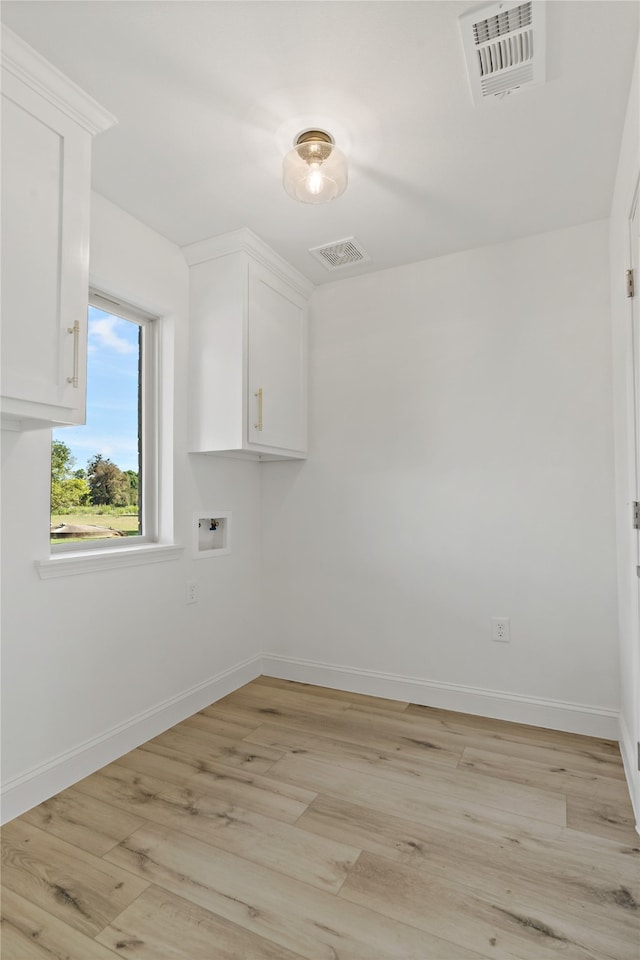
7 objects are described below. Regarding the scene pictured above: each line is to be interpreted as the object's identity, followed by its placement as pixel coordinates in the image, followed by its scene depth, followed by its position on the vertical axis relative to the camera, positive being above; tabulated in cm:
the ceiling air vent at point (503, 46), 140 +131
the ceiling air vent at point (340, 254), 264 +129
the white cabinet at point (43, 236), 149 +81
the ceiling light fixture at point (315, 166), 185 +121
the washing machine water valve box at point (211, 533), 273 -22
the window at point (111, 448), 218 +22
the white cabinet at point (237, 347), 256 +77
